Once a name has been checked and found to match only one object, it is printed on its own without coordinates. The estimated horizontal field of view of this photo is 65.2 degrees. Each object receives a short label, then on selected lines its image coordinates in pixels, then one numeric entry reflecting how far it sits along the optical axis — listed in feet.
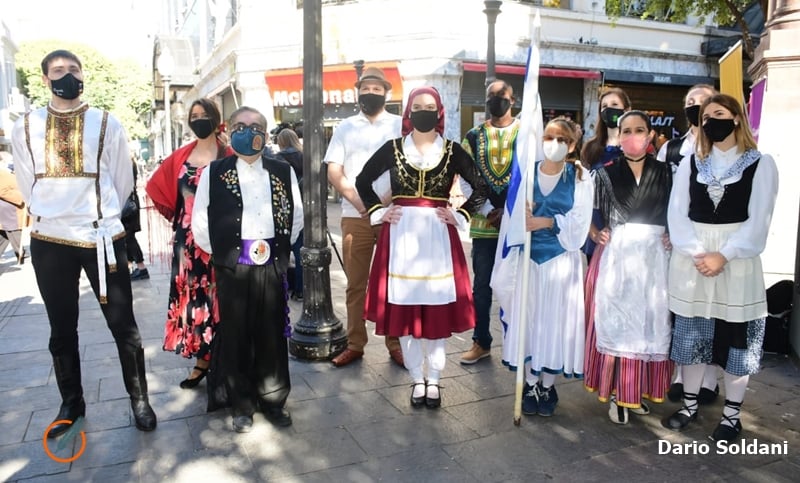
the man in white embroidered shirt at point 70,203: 11.56
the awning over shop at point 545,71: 52.39
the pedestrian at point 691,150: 14.05
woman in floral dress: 13.85
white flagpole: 12.00
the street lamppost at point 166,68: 51.47
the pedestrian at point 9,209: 29.45
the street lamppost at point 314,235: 16.22
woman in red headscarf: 13.05
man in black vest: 12.01
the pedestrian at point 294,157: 22.25
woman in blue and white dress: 12.46
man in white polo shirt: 15.49
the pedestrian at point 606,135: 14.98
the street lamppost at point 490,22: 30.59
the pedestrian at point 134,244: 20.54
